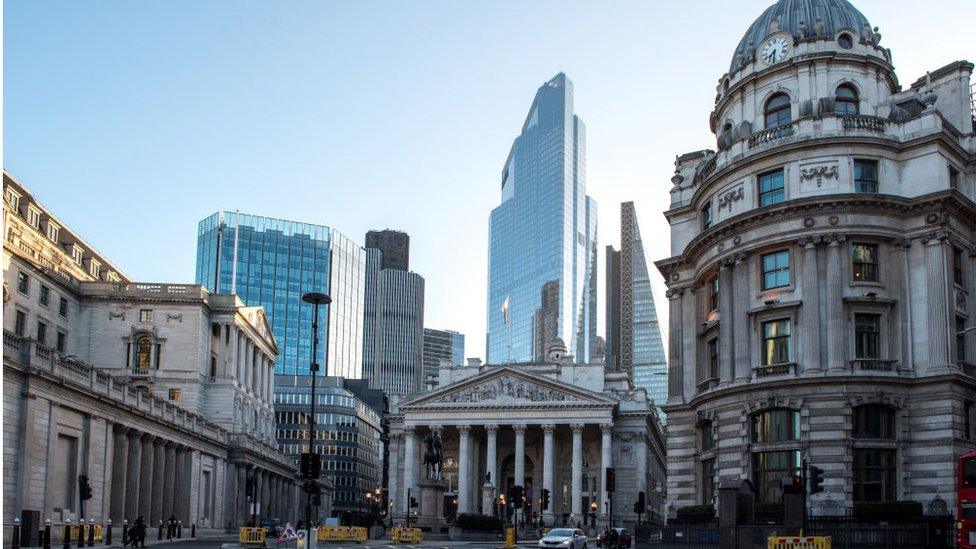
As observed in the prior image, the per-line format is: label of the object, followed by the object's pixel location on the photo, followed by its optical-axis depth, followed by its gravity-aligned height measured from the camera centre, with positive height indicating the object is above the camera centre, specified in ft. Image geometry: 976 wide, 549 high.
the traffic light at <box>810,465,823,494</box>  124.67 -4.99
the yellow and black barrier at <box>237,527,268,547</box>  178.75 -18.72
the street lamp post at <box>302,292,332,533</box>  133.49 +16.68
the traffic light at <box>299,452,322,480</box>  125.59 -4.43
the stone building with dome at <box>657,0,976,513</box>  155.43 +26.46
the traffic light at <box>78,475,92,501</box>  143.33 -8.75
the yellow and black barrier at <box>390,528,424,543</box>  217.97 -22.22
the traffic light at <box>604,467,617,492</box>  175.63 -7.44
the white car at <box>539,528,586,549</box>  166.11 -17.37
